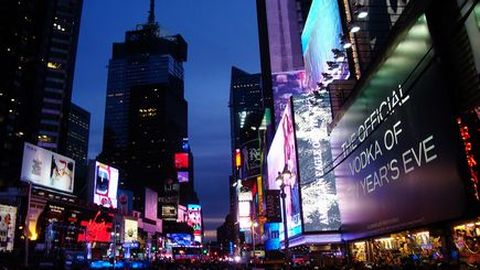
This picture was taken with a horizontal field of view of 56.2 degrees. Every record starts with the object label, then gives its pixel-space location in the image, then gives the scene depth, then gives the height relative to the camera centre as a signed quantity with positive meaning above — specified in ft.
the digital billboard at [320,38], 120.88 +67.16
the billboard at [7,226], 180.04 +18.21
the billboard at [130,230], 310.00 +25.38
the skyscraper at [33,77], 338.54 +155.80
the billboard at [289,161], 144.97 +34.59
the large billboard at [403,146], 38.47 +11.24
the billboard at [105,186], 267.39 +49.27
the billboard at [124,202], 311.88 +47.04
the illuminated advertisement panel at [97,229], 244.83 +22.36
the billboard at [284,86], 250.88 +95.08
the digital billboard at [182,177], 566.35 +108.06
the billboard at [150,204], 403.34 +55.47
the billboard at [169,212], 513.86 +60.11
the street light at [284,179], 75.59 +14.41
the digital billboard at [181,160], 579.97 +131.98
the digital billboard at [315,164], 135.64 +28.70
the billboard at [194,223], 636.48 +58.26
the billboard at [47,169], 202.49 +47.50
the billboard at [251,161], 342.03 +76.23
